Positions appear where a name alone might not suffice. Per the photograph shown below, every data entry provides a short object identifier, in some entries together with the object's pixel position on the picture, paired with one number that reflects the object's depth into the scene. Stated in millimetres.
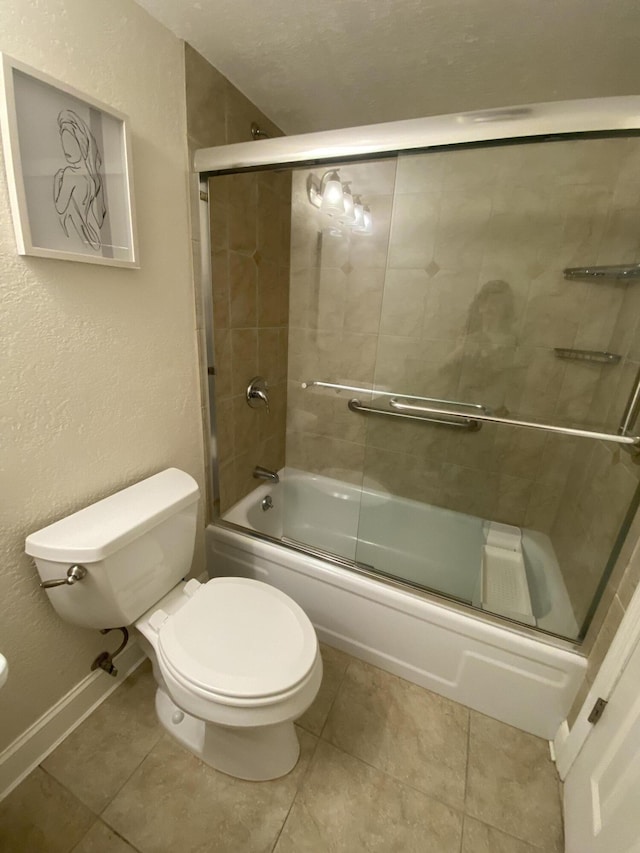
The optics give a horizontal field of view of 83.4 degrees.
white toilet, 872
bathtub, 1131
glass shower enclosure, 1231
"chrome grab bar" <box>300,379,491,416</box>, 1610
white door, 720
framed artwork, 741
